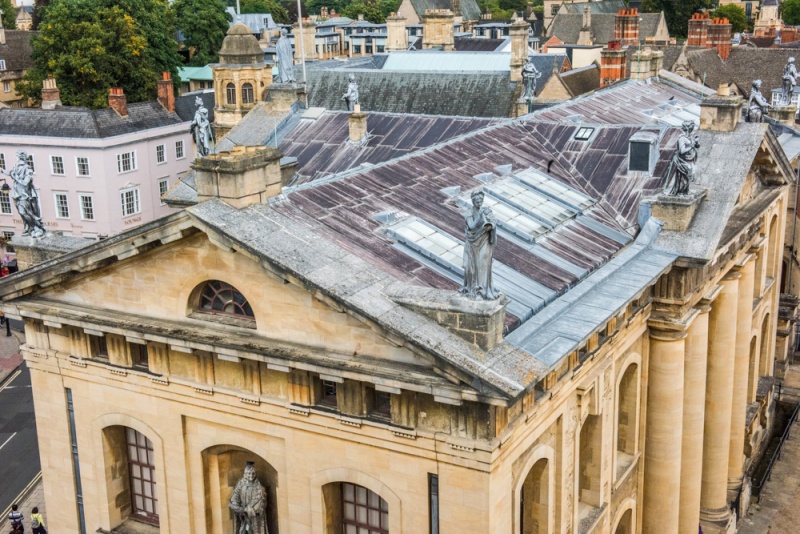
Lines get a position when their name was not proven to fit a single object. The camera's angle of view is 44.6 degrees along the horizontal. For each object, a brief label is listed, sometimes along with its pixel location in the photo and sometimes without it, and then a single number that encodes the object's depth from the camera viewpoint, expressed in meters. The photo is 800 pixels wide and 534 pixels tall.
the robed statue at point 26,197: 26.28
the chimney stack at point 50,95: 75.31
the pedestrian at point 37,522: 35.22
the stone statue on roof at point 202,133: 32.95
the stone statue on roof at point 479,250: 18.64
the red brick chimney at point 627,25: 78.94
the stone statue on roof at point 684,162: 28.62
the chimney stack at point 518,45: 62.43
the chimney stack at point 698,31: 92.81
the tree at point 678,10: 149.38
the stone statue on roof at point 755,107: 39.00
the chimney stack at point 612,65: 62.59
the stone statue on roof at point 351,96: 42.41
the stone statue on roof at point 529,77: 49.41
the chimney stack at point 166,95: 78.69
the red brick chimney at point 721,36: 86.81
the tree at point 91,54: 84.88
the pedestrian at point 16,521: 35.91
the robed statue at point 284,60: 46.31
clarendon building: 19.92
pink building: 67.75
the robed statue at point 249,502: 22.67
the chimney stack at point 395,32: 92.81
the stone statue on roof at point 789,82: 48.12
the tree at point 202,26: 116.38
